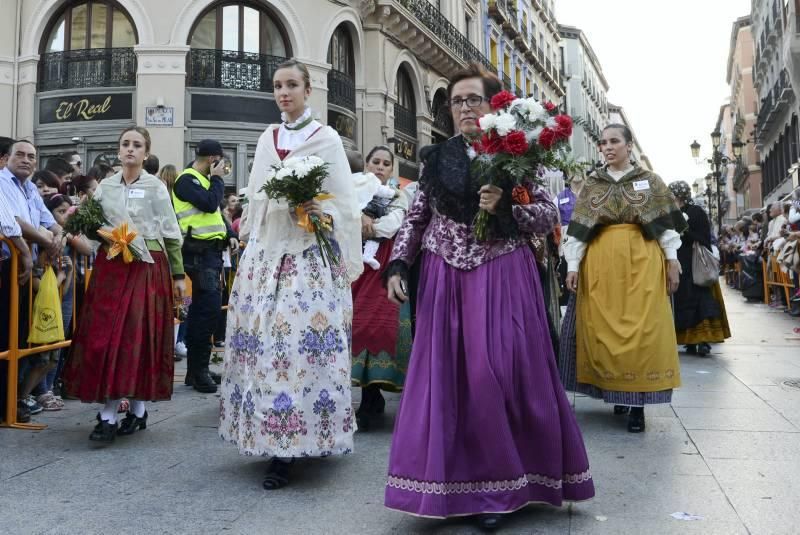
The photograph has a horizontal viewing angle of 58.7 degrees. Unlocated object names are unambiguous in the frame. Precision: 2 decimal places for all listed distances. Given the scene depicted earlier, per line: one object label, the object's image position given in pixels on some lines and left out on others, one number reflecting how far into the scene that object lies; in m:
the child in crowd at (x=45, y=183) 6.14
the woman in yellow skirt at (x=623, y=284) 4.64
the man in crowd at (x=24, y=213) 4.78
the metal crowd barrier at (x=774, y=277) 13.53
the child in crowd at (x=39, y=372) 5.09
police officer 6.10
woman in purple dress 2.84
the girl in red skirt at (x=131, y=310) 4.33
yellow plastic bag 4.95
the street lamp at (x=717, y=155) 23.69
